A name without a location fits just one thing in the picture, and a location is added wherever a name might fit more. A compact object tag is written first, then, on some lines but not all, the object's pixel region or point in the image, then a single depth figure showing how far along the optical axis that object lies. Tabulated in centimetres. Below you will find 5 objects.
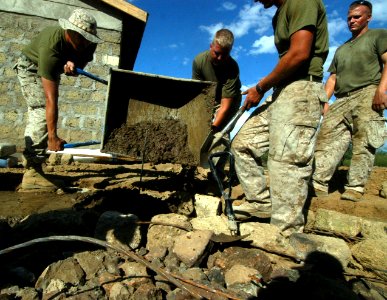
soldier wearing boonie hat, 309
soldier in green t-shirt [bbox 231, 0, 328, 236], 242
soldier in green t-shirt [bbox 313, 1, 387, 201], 335
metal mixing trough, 291
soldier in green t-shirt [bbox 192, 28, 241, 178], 391
